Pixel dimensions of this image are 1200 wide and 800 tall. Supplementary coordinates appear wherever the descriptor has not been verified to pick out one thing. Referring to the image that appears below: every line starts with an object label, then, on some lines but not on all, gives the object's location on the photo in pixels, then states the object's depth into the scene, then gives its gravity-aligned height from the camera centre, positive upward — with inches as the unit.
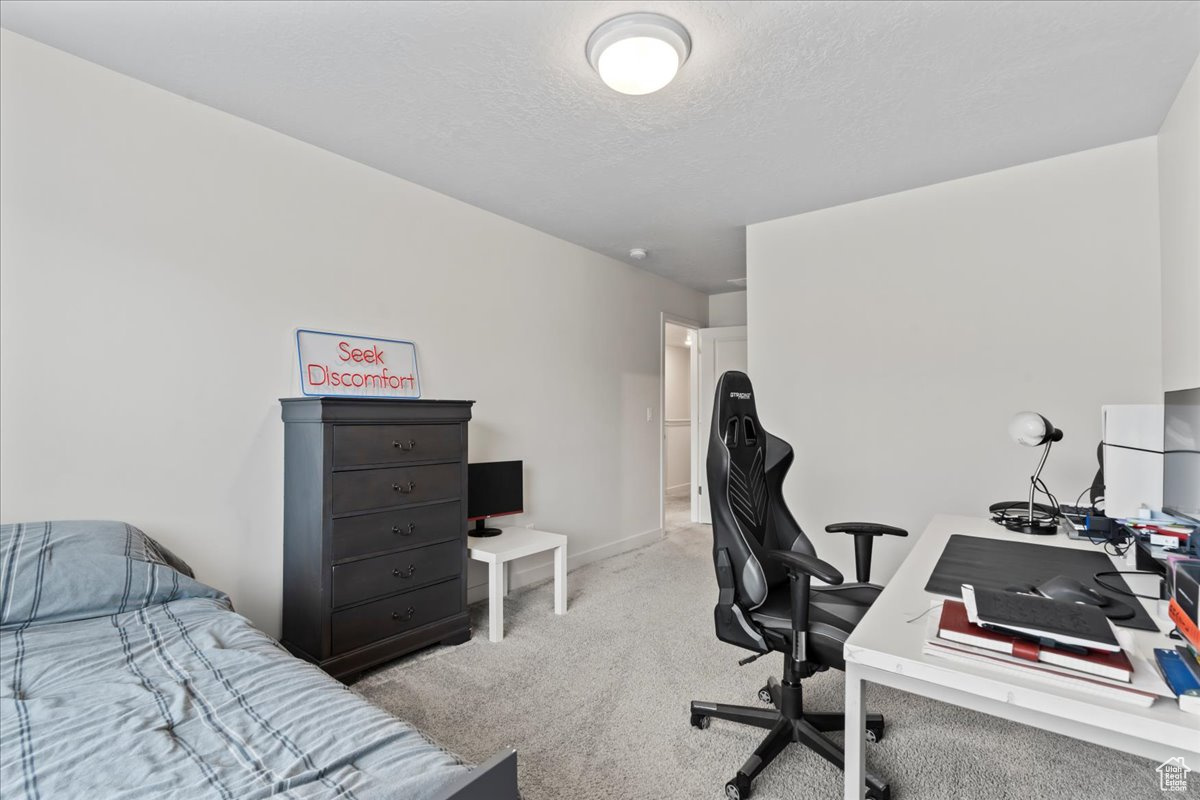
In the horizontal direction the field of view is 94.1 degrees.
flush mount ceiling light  72.7 +47.8
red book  39.3 -18.6
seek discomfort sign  108.4 +7.7
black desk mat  62.3 -20.3
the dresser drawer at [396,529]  96.8 -23.4
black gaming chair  66.9 -24.3
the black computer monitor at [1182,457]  69.0 -6.9
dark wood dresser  94.7 -22.9
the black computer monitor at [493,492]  134.0 -21.9
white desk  35.5 -20.6
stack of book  38.8 -18.6
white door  225.0 +16.5
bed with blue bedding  38.5 -25.9
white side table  116.6 -32.9
